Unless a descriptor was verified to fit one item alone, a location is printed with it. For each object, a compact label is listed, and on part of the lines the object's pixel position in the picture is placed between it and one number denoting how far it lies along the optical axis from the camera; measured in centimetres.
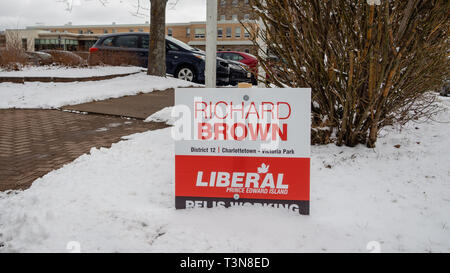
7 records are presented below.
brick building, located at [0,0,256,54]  5947
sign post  417
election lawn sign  285
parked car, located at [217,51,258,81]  1581
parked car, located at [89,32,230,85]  1230
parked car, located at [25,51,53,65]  1310
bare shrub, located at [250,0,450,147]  355
